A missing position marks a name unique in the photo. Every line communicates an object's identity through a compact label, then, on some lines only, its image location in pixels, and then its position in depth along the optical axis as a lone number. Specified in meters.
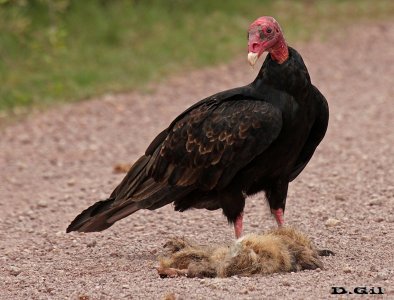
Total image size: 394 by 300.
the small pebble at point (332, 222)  13.65
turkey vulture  11.41
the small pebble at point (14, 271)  11.89
